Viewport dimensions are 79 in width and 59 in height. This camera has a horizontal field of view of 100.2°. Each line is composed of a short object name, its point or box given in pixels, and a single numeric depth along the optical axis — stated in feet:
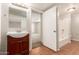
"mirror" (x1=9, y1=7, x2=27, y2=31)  4.74
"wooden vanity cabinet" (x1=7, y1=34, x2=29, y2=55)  4.76
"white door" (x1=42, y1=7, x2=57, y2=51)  5.08
